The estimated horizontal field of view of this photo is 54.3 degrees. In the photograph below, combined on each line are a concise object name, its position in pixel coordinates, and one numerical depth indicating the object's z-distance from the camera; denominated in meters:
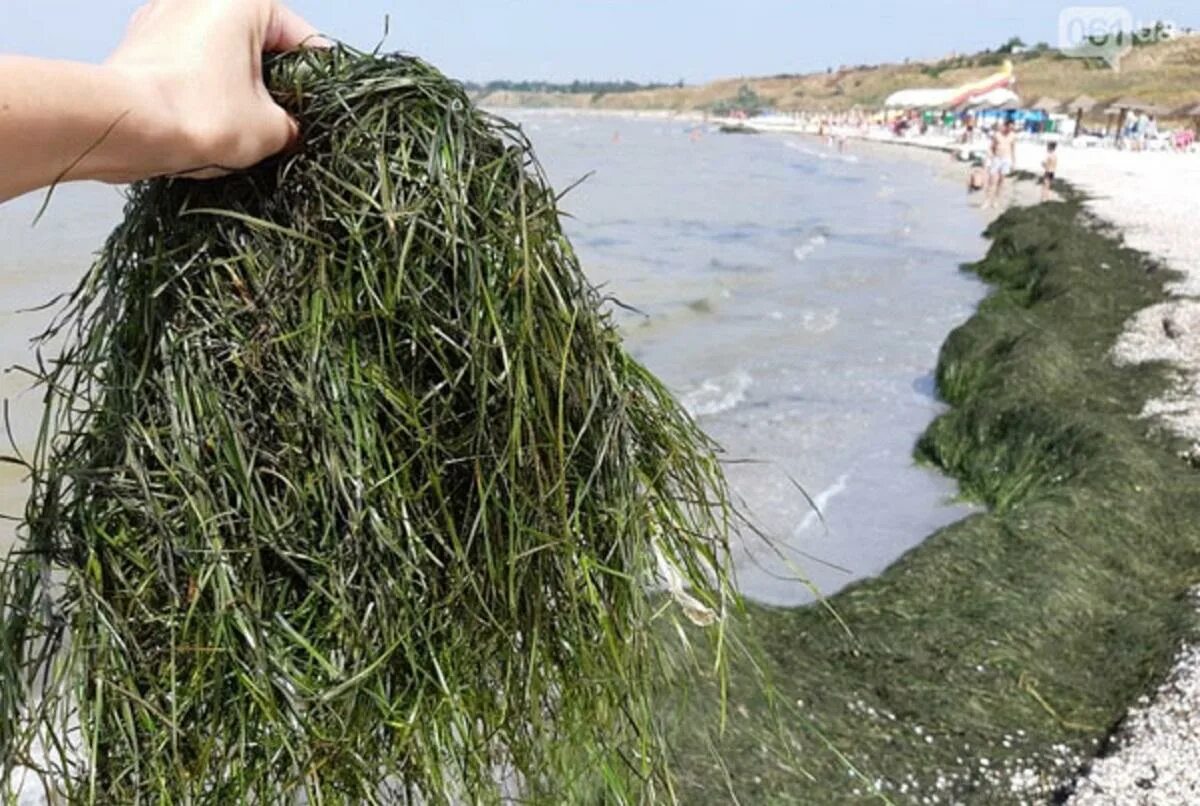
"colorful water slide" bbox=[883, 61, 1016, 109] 75.12
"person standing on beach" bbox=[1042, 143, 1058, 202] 30.70
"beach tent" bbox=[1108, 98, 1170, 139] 57.84
